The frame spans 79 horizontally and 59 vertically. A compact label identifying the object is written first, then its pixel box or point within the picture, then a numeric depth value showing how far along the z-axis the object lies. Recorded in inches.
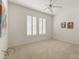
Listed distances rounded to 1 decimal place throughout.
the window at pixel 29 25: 168.0
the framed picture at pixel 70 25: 183.6
